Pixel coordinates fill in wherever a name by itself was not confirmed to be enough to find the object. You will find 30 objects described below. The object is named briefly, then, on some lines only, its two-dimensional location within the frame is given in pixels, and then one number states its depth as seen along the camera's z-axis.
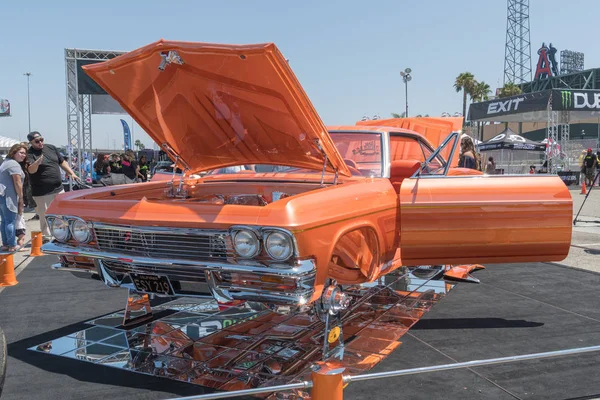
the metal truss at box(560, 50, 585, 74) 66.62
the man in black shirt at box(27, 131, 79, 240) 7.92
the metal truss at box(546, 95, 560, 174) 20.17
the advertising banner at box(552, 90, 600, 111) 20.11
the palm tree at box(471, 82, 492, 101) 52.59
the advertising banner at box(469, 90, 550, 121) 20.73
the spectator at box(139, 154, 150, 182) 14.86
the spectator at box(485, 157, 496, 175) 18.02
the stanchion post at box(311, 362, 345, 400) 2.36
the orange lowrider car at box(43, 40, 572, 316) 3.07
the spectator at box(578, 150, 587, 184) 20.58
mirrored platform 3.49
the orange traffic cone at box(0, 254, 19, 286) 5.84
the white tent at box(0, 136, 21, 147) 47.03
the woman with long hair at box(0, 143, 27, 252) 7.23
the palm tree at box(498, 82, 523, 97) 53.31
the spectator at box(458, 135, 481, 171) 8.40
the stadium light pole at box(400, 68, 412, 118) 27.42
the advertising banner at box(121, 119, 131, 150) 24.95
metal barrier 2.37
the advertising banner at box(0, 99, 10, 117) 64.58
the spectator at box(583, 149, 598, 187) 20.28
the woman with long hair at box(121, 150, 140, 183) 12.38
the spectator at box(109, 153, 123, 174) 12.85
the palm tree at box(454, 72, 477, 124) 52.41
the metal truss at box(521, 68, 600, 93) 49.44
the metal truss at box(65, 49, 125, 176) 15.07
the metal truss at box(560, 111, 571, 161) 22.22
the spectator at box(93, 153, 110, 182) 12.18
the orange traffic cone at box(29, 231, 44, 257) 7.58
